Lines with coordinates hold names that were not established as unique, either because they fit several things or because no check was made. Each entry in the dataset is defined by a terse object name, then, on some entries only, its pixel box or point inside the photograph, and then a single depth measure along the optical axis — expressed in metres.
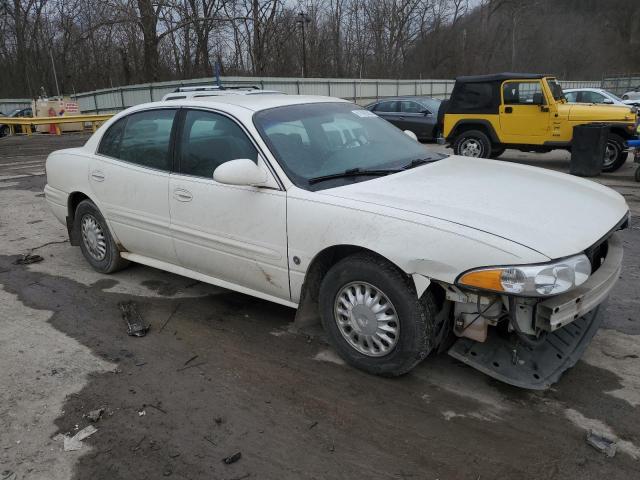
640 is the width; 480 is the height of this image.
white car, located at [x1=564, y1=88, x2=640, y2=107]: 16.67
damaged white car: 2.70
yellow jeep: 10.38
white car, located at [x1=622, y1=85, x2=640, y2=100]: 23.55
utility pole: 31.61
